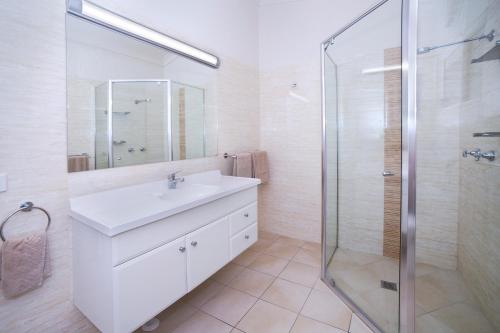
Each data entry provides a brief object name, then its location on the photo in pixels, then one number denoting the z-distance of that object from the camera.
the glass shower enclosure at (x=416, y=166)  1.27
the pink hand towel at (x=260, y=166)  2.50
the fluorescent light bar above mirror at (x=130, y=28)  1.27
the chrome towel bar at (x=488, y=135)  1.32
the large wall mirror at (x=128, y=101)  1.31
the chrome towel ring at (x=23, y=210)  1.06
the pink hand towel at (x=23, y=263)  1.03
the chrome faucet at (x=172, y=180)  1.72
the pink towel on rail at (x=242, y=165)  2.30
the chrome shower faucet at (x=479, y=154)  1.40
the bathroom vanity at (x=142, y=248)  1.04
